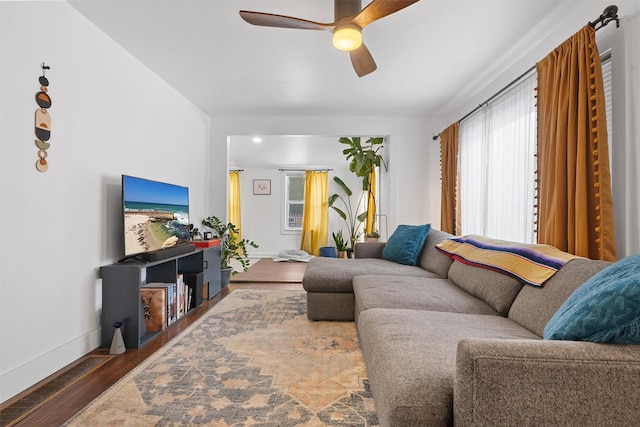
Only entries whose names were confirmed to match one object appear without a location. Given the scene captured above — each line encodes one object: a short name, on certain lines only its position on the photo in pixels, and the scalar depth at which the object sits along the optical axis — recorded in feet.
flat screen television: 8.19
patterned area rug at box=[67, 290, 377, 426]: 4.97
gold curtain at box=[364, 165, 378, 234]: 19.28
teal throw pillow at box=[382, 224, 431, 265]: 10.74
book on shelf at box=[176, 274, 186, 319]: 9.83
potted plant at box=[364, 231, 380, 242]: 16.20
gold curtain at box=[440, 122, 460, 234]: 12.62
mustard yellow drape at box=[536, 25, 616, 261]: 5.75
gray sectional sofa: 2.86
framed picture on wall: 25.89
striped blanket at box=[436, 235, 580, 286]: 5.49
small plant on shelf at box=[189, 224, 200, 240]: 12.45
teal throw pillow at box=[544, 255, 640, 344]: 2.90
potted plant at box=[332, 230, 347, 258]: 20.40
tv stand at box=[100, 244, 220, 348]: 7.69
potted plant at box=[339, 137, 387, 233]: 16.69
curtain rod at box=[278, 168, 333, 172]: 25.67
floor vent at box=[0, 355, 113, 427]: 5.14
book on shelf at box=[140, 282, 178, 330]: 8.91
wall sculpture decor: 6.14
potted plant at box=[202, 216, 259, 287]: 13.99
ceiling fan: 5.69
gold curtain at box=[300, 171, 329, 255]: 25.40
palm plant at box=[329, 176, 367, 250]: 24.54
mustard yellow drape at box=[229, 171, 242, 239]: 25.54
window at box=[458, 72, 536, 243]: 8.33
